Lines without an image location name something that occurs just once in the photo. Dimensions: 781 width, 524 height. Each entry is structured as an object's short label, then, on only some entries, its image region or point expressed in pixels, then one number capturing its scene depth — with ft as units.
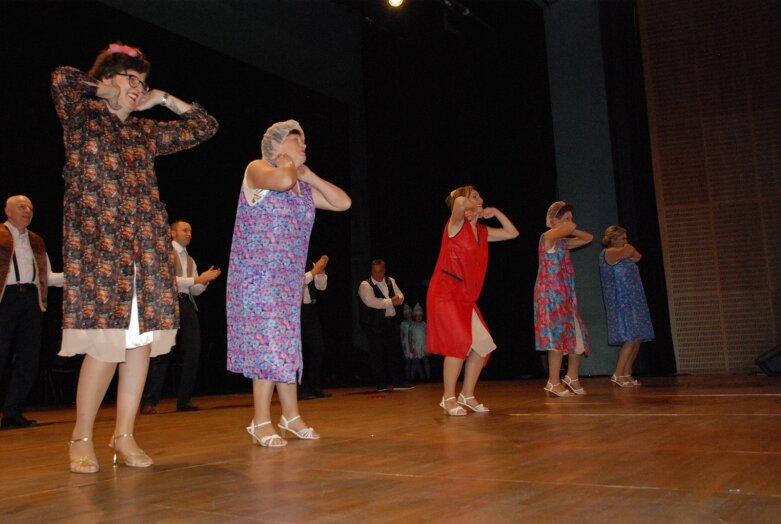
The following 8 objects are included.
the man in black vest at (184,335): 18.53
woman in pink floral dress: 17.31
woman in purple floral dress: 9.54
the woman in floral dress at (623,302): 20.42
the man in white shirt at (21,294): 16.30
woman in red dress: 13.34
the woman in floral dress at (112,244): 7.61
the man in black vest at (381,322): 27.17
